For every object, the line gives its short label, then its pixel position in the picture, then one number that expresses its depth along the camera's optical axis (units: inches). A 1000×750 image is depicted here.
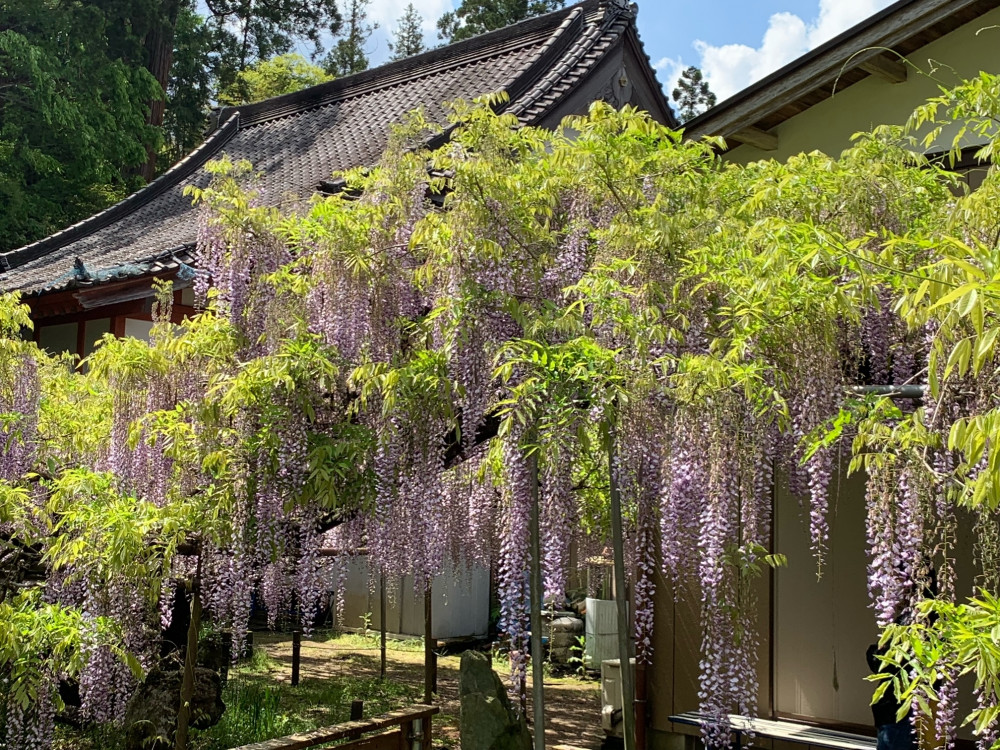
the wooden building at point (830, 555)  239.5
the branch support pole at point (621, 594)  165.9
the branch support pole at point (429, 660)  306.2
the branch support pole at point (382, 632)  360.1
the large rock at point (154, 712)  226.2
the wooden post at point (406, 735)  213.5
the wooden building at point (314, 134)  339.6
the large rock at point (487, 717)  240.7
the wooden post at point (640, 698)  255.0
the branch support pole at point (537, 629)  174.7
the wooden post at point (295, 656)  330.0
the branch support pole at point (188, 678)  198.2
